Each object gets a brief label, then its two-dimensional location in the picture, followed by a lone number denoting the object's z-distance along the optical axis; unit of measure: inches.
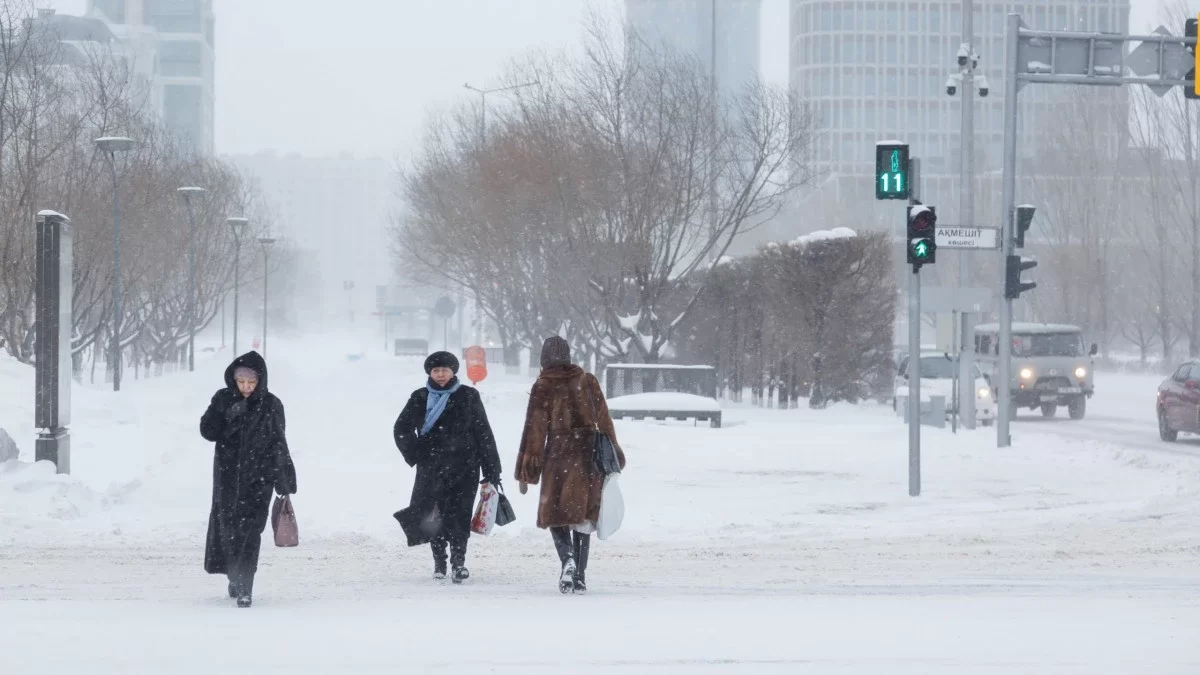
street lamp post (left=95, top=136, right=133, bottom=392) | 1370.6
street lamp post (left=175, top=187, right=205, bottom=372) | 1806.7
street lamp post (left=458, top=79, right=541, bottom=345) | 1579.0
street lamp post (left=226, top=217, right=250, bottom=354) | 2094.0
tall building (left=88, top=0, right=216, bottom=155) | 6215.6
